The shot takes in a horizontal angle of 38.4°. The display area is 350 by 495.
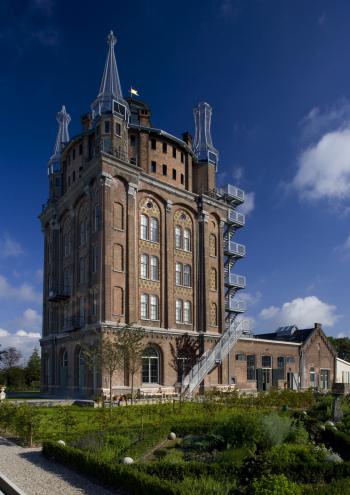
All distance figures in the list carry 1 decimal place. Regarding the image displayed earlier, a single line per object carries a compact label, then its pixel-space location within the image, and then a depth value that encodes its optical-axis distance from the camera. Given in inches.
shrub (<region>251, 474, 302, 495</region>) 308.0
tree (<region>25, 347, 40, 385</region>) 2760.8
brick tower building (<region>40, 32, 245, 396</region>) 1476.4
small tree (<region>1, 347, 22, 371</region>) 3053.6
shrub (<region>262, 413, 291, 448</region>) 541.3
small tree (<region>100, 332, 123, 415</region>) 1146.0
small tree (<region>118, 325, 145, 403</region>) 1171.9
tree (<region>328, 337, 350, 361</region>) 3597.4
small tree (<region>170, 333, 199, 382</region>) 1578.5
